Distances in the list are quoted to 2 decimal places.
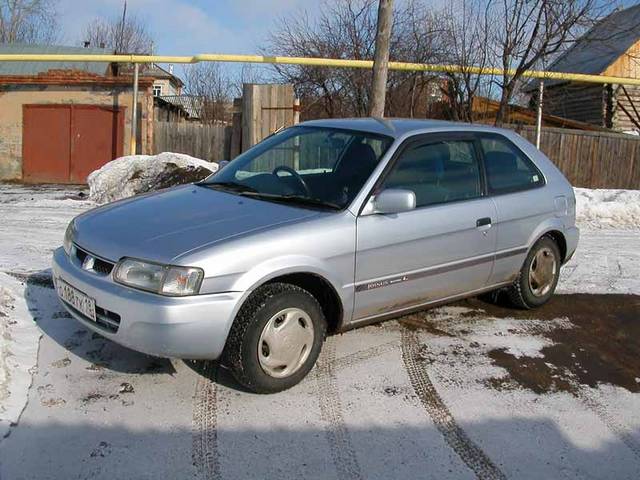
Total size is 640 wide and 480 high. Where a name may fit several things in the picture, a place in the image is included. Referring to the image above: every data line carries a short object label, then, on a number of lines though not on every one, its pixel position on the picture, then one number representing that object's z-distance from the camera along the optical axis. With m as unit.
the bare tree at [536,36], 10.69
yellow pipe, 11.97
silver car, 3.41
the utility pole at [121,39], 39.91
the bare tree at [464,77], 11.74
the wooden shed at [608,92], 21.75
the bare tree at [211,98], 28.80
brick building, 16.30
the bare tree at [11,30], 35.84
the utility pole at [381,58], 9.35
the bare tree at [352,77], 15.42
